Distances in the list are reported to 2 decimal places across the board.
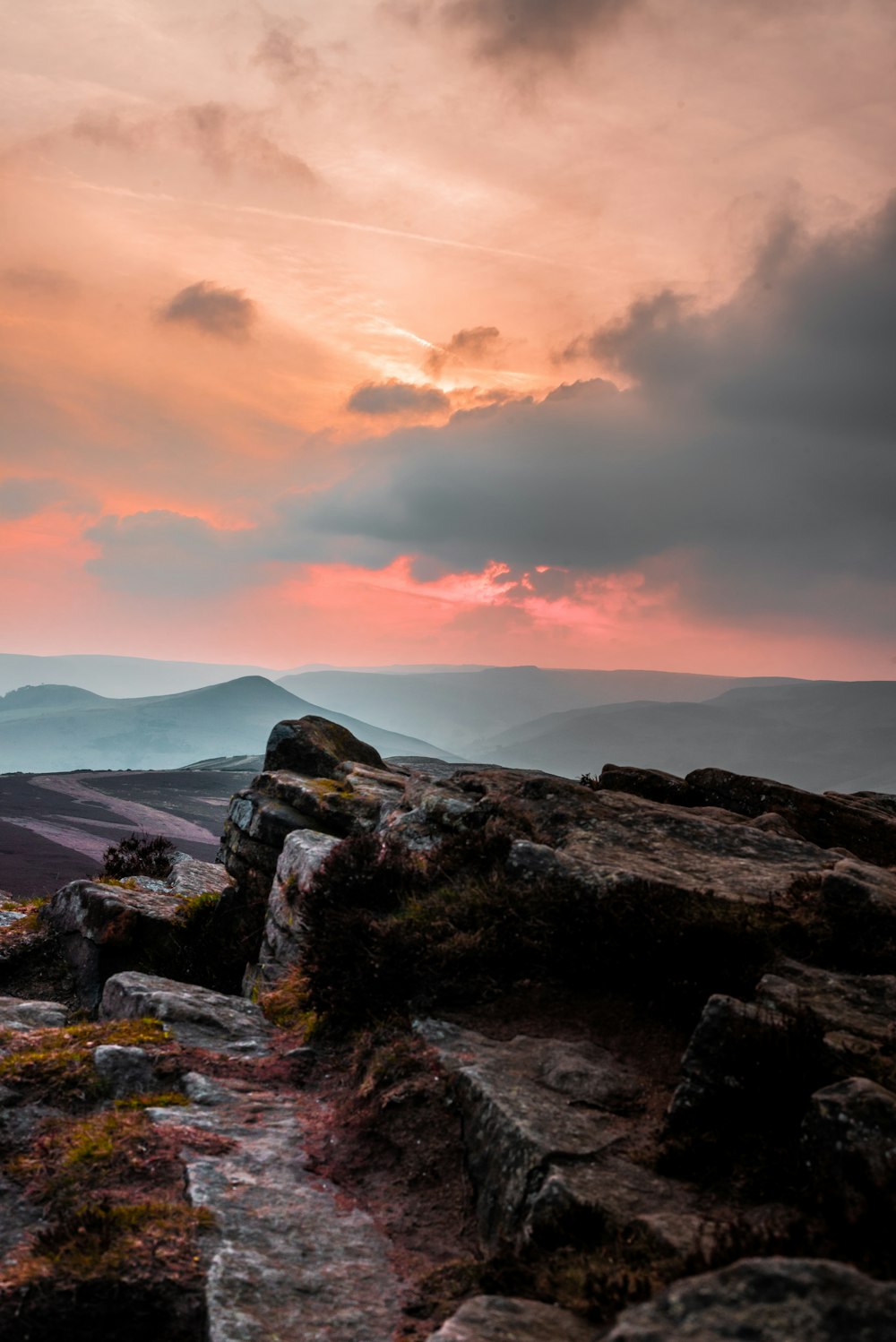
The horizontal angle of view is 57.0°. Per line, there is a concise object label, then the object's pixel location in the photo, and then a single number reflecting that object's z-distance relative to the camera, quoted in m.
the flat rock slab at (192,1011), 9.80
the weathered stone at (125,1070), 8.23
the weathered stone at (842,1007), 6.14
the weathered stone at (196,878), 20.55
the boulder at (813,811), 14.63
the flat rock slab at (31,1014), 11.12
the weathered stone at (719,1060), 6.09
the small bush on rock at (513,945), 8.07
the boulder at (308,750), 20.81
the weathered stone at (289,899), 12.84
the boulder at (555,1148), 5.31
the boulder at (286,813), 16.55
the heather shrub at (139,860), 22.61
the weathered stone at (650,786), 15.38
